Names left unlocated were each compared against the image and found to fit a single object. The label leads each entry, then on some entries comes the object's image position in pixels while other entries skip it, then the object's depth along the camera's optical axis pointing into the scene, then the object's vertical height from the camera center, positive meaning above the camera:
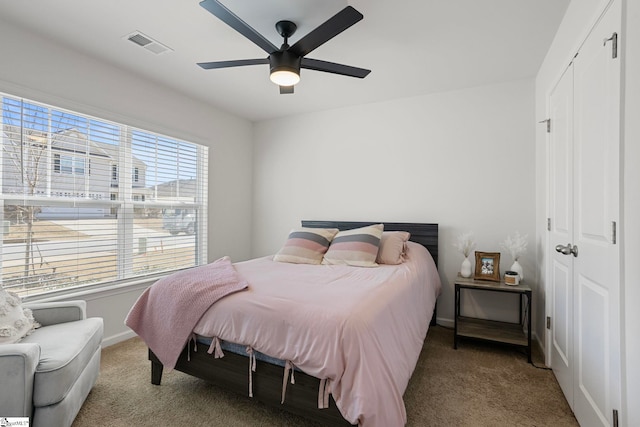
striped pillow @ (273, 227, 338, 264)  2.89 -0.30
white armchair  1.37 -0.76
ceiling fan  1.60 +1.04
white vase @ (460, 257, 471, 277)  2.88 -0.49
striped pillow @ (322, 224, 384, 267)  2.70 -0.29
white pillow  1.63 -0.60
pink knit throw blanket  1.80 -0.57
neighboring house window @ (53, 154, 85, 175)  2.43 +0.41
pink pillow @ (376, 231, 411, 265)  2.74 -0.29
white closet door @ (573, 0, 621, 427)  1.31 -0.03
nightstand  2.49 -1.00
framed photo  2.79 -0.46
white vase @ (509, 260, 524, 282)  2.69 -0.46
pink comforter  1.30 -0.57
